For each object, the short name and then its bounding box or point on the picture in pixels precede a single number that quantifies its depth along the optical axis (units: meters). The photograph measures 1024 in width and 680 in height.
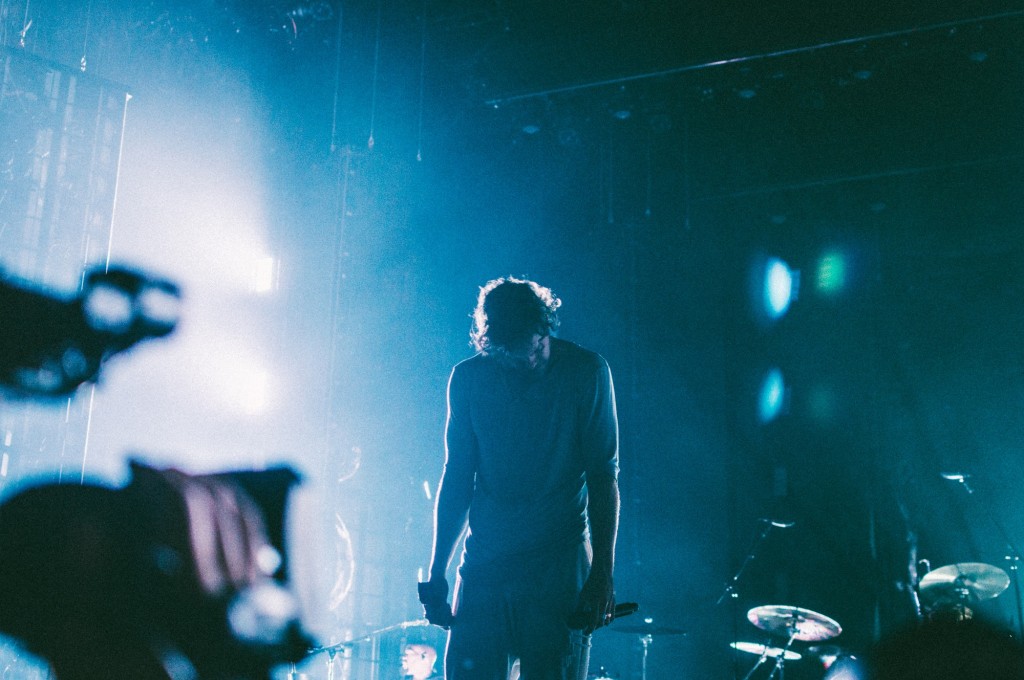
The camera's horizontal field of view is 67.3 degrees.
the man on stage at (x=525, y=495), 2.13
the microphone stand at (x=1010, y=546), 6.17
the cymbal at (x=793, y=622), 5.27
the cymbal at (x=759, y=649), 5.62
